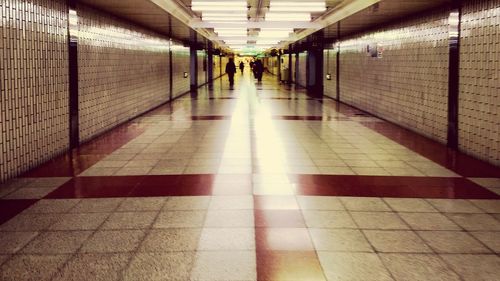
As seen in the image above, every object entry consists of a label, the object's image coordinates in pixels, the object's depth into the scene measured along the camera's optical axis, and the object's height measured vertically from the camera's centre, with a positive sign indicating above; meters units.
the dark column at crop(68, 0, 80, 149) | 8.41 +0.34
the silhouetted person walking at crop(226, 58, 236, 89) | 31.12 +1.56
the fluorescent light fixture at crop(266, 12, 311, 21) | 12.28 +1.98
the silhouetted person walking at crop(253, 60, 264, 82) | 35.94 +1.80
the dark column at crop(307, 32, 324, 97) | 22.35 +1.38
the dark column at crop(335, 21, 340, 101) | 18.99 +0.73
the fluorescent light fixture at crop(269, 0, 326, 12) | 10.25 +1.88
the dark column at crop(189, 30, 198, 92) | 26.48 +1.42
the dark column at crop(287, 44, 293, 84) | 35.56 +1.58
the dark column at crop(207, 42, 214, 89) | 35.90 +2.00
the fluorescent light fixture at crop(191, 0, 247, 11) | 10.22 +1.87
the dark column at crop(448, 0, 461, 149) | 8.49 +0.36
